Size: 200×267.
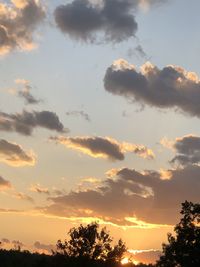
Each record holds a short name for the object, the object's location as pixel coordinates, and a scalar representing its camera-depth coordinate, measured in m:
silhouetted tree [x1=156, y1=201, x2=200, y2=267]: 76.75
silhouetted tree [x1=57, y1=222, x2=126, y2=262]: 105.81
